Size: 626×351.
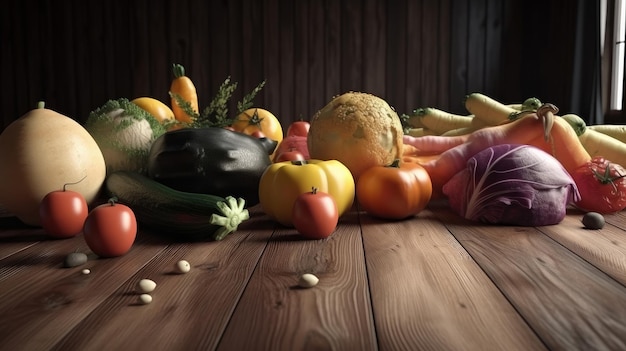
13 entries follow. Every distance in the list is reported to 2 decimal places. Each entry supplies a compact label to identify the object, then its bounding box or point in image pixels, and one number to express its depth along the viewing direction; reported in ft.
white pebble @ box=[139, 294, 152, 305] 2.51
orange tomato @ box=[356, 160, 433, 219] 4.50
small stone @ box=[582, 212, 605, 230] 4.12
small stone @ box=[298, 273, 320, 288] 2.74
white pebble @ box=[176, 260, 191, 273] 3.02
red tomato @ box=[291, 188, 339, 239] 3.85
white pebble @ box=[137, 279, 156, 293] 2.66
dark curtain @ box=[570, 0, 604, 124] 11.69
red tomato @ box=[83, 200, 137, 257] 3.35
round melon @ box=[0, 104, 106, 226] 4.19
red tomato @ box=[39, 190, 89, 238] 3.86
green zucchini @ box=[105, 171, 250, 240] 3.84
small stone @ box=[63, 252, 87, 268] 3.20
